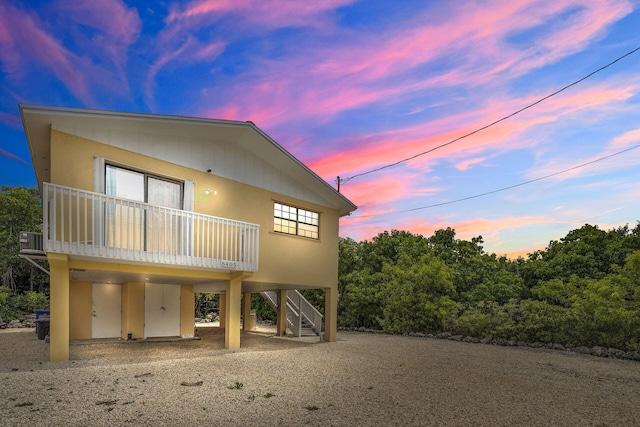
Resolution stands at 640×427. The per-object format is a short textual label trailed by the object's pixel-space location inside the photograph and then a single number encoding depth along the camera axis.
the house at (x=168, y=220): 9.01
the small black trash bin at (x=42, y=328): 13.93
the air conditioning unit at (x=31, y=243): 9.86
